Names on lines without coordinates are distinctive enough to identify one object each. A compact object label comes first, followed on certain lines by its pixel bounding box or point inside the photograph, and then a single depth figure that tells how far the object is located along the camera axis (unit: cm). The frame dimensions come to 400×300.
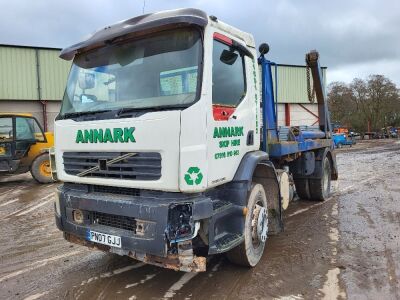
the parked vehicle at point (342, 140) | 3055
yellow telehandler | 1151
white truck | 357
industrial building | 2033
